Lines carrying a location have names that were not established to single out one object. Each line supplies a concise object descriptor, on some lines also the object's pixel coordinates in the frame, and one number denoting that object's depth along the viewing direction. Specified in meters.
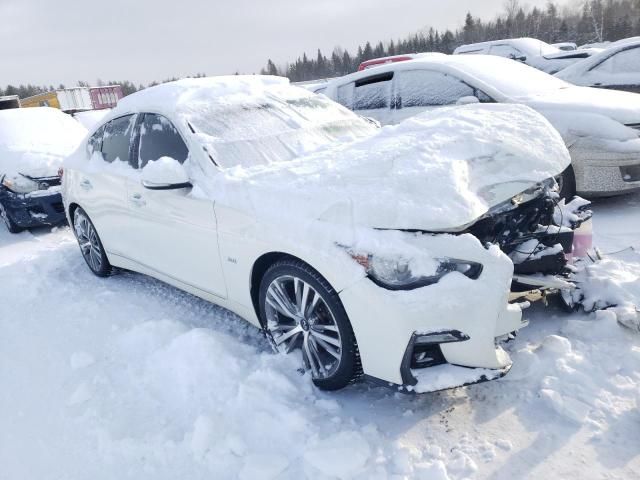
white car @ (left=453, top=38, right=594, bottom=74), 11.47
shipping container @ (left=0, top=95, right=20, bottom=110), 13.57
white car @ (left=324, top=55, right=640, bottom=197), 4.52
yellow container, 20.00
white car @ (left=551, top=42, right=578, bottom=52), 21.06
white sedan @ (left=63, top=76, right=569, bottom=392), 2.18
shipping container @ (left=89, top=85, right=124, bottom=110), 26.30
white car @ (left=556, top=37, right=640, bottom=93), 7.58
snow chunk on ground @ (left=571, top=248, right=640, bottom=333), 2.93
